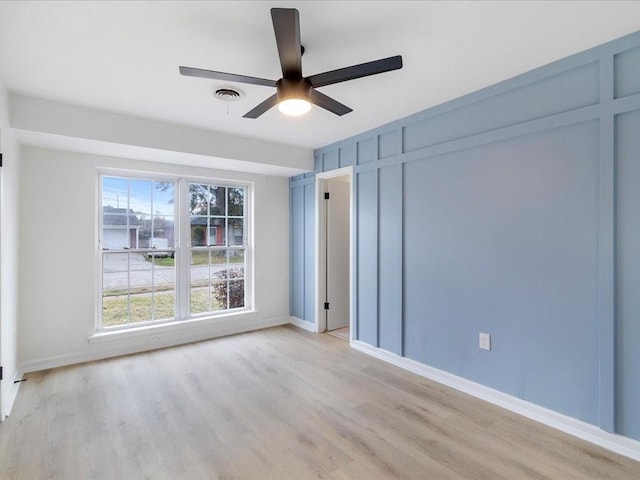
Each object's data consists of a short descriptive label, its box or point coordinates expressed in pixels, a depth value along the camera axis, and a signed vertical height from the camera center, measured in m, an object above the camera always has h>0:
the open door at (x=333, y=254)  4.55 -0.18
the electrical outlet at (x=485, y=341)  2.68 -0.81
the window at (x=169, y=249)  3.85 -0.10
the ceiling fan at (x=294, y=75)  1.60 +0.95
